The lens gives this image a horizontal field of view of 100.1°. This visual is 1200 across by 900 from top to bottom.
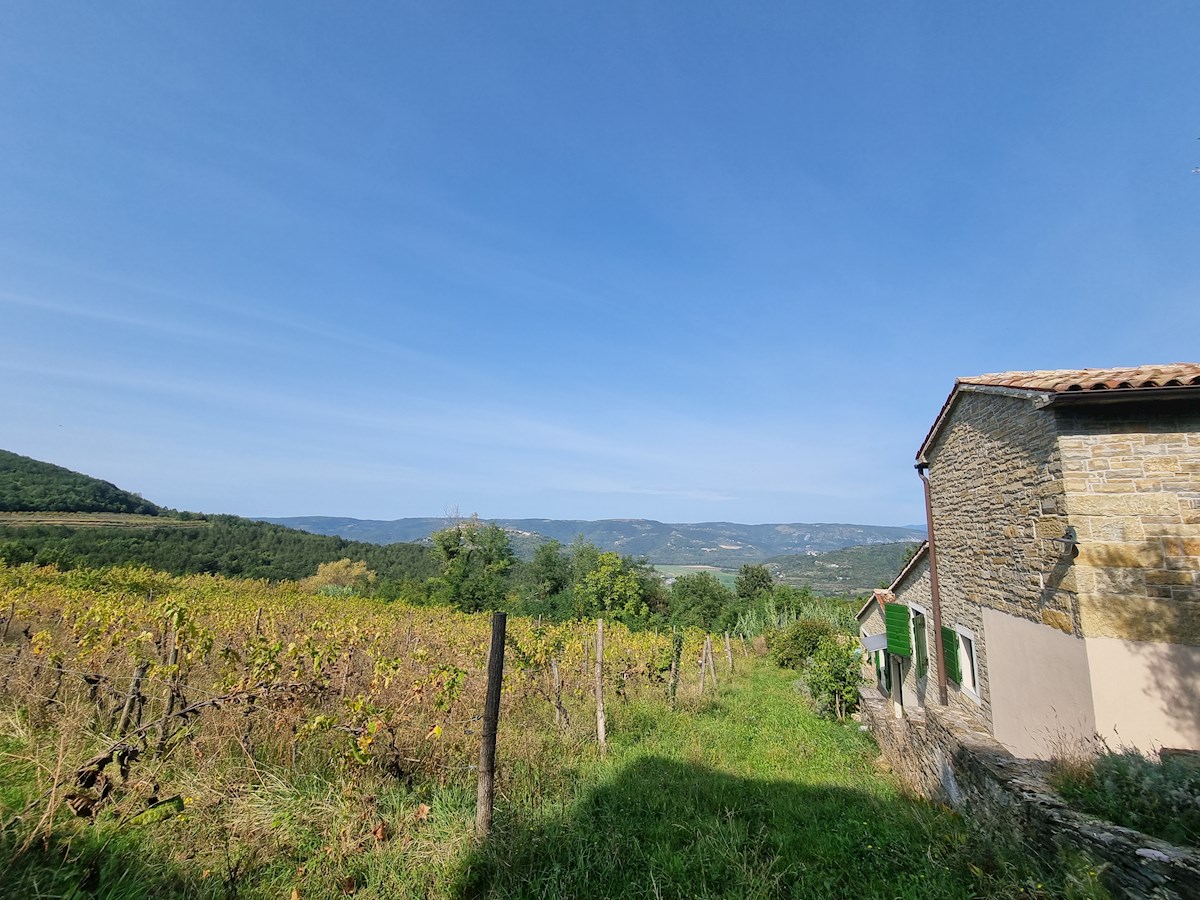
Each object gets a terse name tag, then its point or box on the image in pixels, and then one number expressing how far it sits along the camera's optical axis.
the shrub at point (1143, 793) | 3.82
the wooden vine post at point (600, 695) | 7.71
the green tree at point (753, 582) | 40.53
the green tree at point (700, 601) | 34.12
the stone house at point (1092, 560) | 5.25
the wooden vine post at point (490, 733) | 4.30
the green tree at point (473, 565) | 29.23
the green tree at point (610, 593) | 29.72
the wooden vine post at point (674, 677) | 11.95
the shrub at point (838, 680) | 12.82
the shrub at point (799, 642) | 23.02
